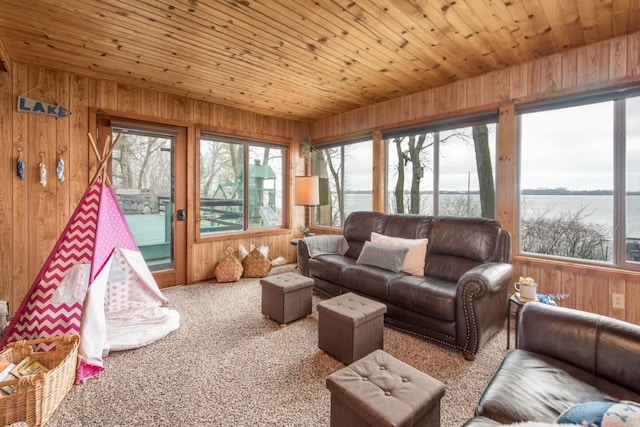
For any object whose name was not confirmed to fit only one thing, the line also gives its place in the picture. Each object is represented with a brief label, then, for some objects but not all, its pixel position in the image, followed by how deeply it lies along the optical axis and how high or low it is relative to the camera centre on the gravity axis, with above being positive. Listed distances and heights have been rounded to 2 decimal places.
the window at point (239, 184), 4.48 +0.42
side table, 2.26 -0.72
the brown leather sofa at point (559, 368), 1.16 -0.75
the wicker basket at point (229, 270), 4.27 -0.86
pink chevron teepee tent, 2.21 -0.70
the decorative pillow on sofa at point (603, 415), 0.73 -0.54
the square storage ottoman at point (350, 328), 2.14 -0.89
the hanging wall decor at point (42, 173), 3.11 +0.40
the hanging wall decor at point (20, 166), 3.01 +0.46
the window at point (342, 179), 4.88 +0.52
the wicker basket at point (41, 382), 1.58 -0.98
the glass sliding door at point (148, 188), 3.73 +0.29
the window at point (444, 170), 3.58 +0.53
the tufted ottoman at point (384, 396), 1.23 -0.82
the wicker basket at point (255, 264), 4.54 -0.83
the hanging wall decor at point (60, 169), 3.22 +0.46
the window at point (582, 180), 2.65 +0.28
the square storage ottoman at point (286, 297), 2.84 -0.86
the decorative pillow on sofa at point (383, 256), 3.12 -0.51
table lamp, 4.70 +0.31
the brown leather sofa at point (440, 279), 2.29 -0.66
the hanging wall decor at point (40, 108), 3.03 +1.08
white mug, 2.25 -0.63
